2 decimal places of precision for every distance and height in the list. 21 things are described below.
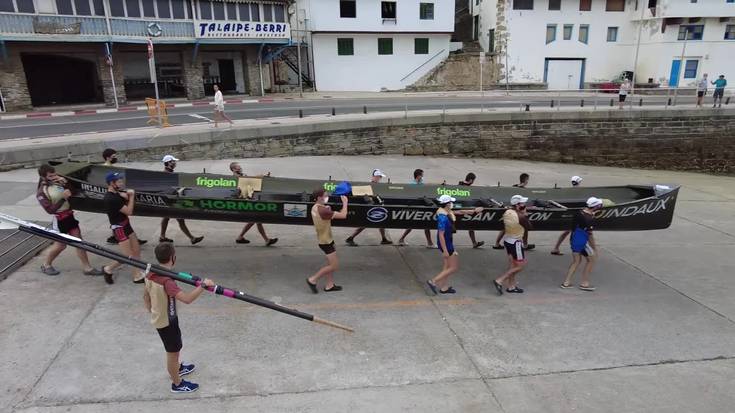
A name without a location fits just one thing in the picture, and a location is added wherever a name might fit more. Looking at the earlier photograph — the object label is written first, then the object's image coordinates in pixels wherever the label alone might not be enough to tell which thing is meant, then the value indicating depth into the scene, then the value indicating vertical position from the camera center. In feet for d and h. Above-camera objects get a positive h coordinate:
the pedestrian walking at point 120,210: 21.42 -5.29
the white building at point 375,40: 106.83 +8.68
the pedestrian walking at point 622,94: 72.17 -2.98
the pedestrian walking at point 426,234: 29.09 -9.23
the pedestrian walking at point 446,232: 22.11 -6.79
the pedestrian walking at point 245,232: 28.19 -8.56
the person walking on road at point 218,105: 56.03 -2.35
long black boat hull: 23.59 -6.21
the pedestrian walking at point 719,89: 72.49 -2.66
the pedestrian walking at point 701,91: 72.54 -2.87
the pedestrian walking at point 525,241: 29.23 -9.88
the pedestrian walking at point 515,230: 22.77 -7.00
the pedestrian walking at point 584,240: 23.52 -7.87
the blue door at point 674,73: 111.55 -0.26
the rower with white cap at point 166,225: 28.04 -7.90
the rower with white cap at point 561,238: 29.41 -9.62
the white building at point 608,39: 110.83 +7.83
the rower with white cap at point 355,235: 30.01 -9.57
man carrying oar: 14.08 -6.09
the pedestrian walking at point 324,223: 21.82 -6.24
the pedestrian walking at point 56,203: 21.86 -4.98
